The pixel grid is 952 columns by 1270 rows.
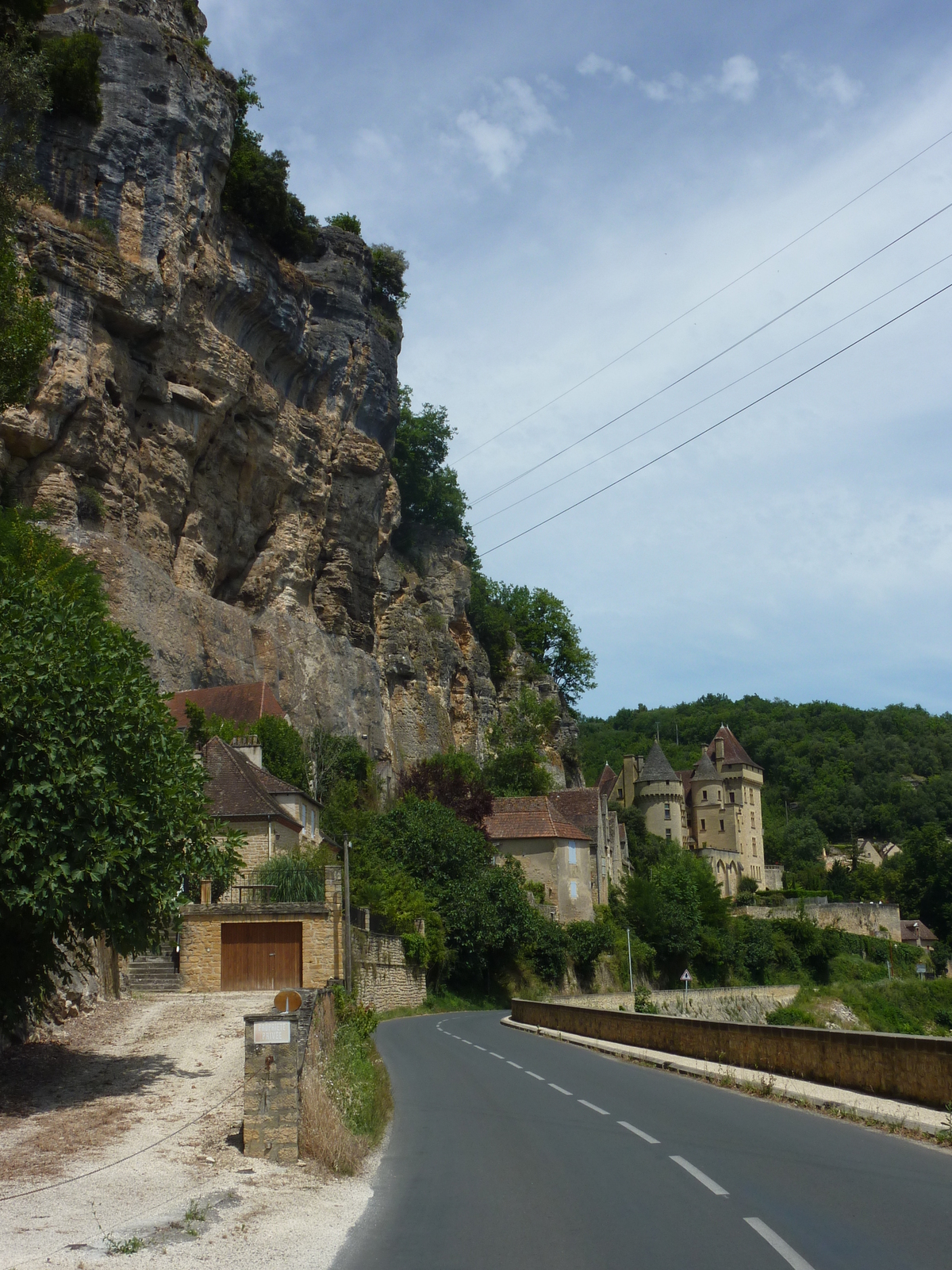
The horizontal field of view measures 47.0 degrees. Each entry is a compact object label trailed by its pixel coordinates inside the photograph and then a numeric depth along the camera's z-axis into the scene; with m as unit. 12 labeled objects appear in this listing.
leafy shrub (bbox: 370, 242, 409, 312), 69.31
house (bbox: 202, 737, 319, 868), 36.25
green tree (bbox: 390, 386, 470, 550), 77.81
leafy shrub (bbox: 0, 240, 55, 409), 26.45
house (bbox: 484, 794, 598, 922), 62.53
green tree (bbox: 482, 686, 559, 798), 74.44
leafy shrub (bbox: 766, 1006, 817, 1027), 57.81
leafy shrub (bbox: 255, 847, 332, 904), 30.80
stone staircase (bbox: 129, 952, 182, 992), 27.58
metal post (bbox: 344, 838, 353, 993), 28.73
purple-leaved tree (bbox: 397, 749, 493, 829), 57.00
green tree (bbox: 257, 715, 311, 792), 45.11
